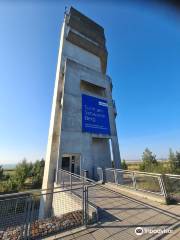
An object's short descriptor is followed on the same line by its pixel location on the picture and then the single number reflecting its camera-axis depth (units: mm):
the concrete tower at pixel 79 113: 13359
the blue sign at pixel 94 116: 14750
